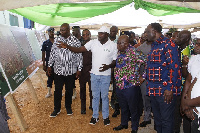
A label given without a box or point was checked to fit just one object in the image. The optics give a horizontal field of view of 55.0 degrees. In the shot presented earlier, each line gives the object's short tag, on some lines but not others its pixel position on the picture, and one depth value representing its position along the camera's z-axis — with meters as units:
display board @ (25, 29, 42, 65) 6.45
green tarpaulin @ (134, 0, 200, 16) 3.53
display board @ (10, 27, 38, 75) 4.91
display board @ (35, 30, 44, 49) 7.87
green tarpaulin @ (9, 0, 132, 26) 4.34
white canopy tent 6.45
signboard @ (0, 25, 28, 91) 3.60
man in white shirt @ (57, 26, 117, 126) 4.17
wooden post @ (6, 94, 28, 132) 3.77
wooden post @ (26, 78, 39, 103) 5.37
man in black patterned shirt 4.61
